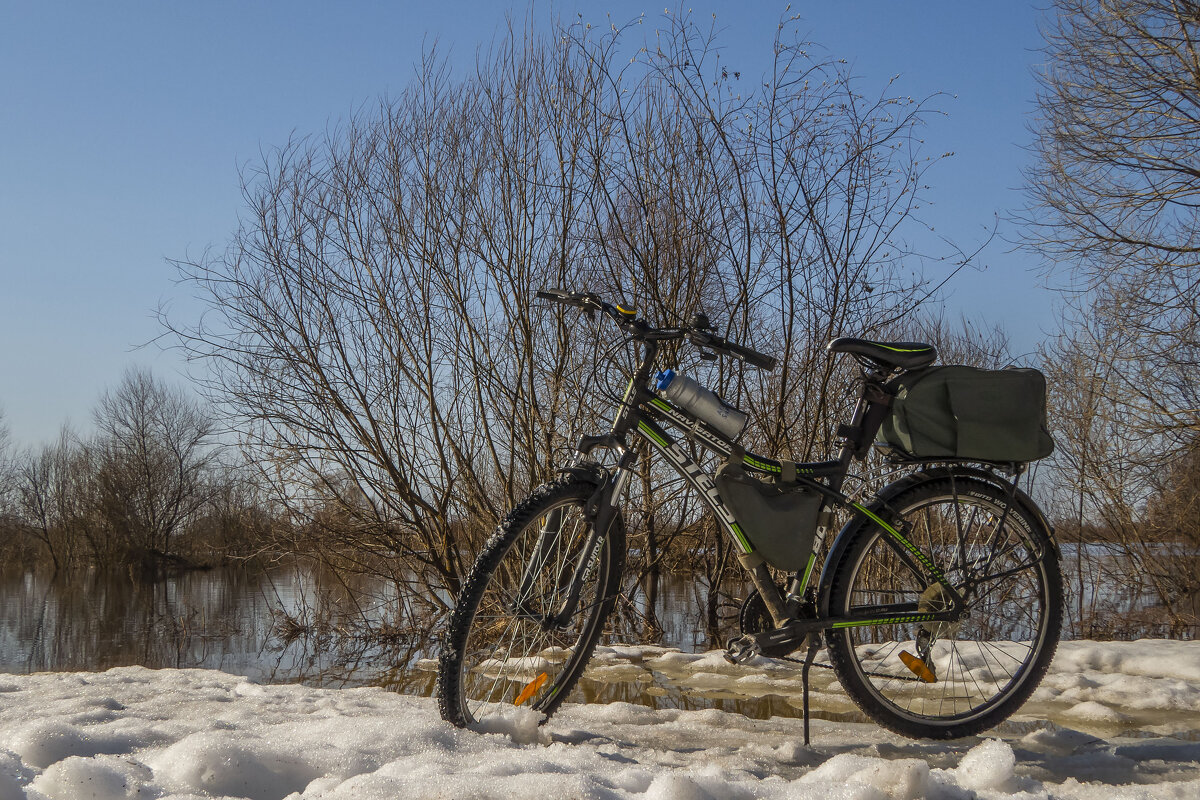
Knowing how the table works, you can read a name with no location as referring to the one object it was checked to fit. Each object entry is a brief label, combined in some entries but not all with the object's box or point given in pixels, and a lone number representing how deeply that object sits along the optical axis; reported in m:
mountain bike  2.55
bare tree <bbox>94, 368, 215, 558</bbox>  27.62
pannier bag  2.58
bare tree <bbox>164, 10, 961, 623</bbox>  5.65
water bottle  2.56
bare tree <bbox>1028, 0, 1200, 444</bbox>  8.91
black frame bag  2.60
